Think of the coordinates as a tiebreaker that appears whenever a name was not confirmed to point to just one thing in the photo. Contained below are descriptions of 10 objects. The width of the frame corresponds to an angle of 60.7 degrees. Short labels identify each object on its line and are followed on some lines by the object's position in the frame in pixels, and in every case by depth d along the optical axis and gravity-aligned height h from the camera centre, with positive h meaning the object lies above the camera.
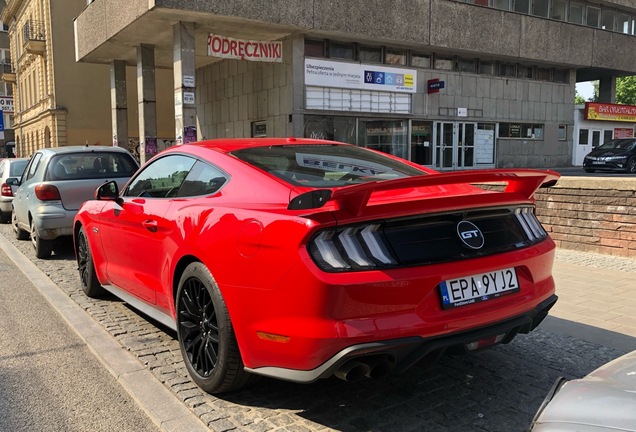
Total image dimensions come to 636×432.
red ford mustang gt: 2.57 -0.57
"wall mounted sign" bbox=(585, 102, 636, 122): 31.00 +2.56
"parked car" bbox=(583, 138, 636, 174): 21.77 -0.12
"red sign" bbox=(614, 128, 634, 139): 34.04 +1.44
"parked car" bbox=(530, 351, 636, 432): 1.59 -0.79
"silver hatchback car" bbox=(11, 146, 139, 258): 7.74 -0.41
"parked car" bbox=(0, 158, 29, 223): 12.54 -0.62
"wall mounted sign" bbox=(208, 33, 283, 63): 18.20 +3.63
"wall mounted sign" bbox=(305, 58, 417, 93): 20.31 +3.10
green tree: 74.94 +9.06
